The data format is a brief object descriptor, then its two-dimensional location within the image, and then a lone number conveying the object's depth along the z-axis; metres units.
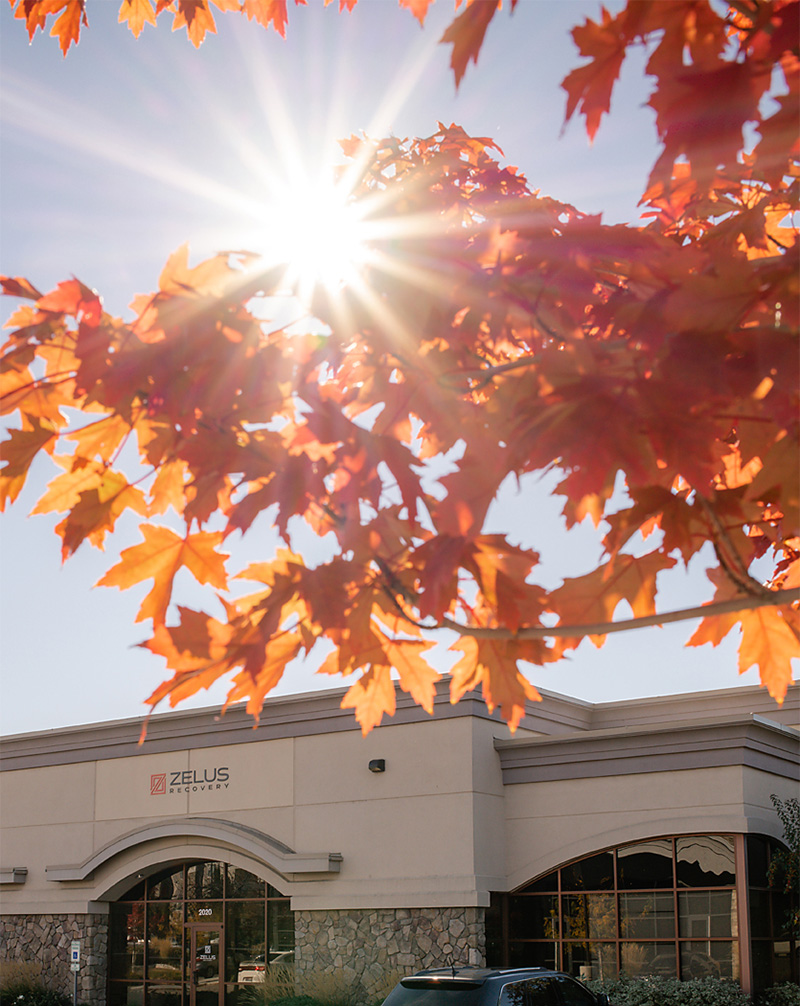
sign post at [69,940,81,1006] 20.36
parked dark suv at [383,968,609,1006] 9.80
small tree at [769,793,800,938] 15.49
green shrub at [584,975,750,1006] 14.43
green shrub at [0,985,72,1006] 21.16
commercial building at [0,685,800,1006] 15.98
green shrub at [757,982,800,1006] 14.73
